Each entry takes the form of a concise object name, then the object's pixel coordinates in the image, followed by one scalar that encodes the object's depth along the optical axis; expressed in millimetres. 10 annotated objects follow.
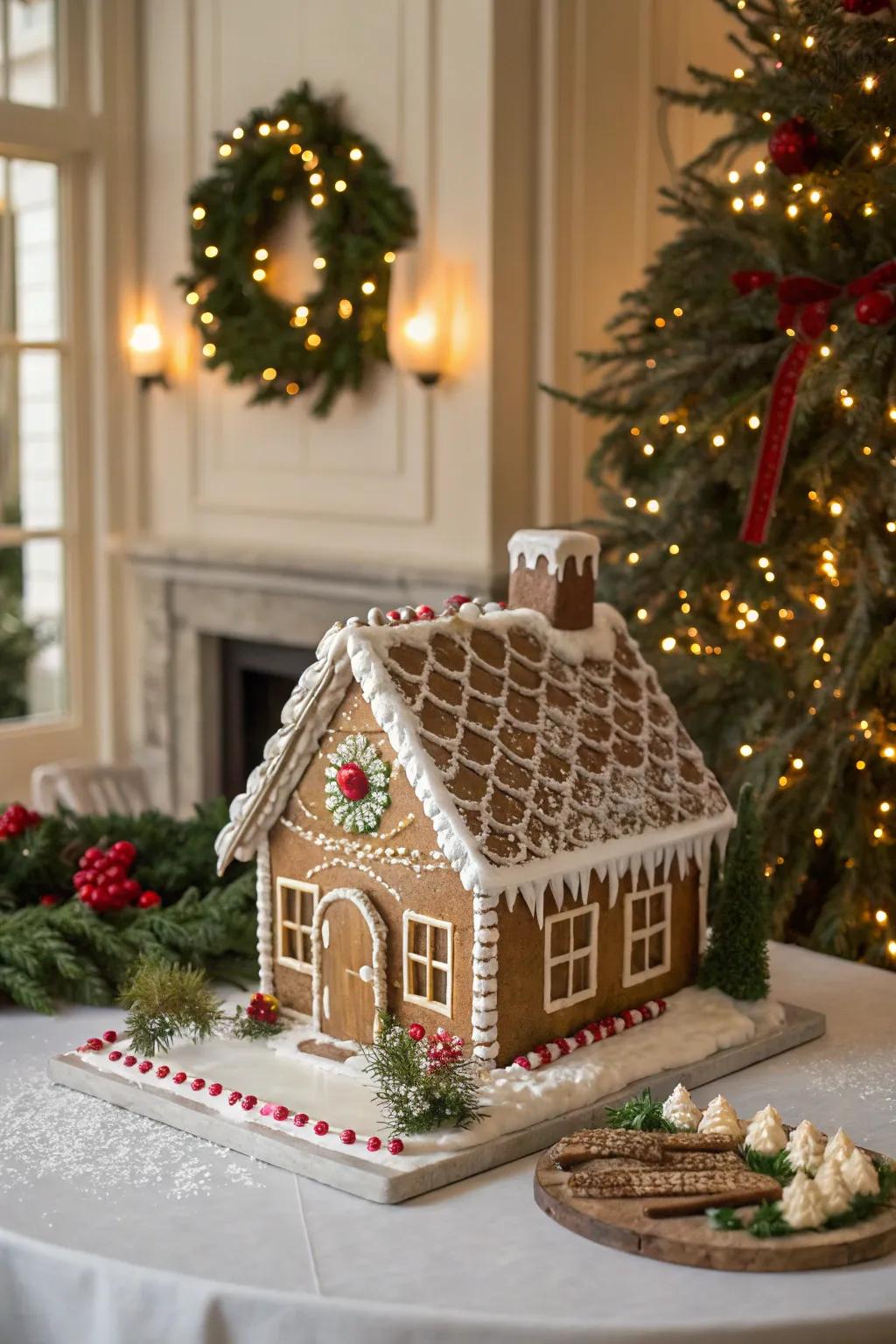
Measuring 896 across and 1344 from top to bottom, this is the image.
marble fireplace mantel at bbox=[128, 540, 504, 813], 4922
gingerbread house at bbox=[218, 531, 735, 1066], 2082
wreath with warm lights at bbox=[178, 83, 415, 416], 4594
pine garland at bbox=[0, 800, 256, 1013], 2445
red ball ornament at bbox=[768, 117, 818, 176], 3023
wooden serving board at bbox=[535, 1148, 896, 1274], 1656
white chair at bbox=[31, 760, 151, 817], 4525
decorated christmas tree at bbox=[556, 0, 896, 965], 3039
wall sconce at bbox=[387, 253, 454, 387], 4395
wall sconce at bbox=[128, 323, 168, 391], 5430
